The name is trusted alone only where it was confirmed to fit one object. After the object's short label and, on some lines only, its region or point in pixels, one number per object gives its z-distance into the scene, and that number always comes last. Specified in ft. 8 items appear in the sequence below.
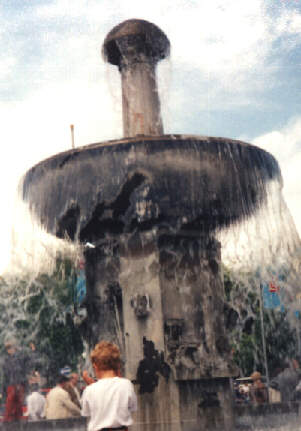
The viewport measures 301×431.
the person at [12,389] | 35.27
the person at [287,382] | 34.27
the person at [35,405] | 35.94
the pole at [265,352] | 92.14
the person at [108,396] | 12.57
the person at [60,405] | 28.73
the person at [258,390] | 40.45
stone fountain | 24.98
